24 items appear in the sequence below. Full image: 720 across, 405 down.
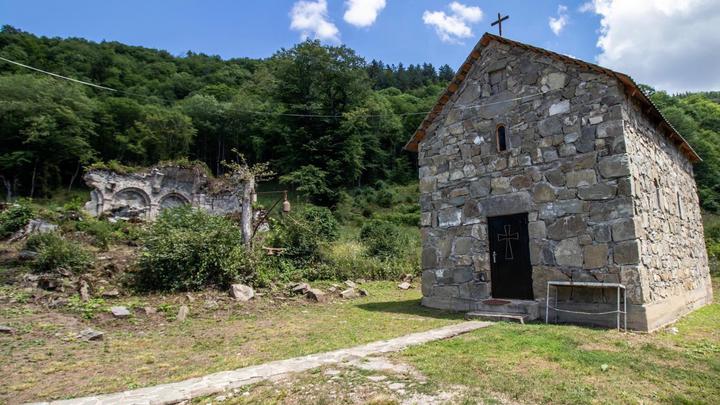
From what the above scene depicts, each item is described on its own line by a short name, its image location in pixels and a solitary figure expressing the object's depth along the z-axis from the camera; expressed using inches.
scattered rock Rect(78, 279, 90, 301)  350.3
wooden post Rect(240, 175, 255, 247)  462.4
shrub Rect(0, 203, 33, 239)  669.3
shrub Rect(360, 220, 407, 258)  655.1
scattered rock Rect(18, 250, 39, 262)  478.9
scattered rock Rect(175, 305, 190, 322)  312.0
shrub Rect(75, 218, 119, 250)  633.6
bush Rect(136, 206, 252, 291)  391.9
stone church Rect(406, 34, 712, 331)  271.7
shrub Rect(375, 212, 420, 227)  1092.5
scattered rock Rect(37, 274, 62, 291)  378.3
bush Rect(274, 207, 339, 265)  576.2
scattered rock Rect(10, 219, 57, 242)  657.0
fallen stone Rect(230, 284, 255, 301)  376.8
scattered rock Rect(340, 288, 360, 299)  435.5
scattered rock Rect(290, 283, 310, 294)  424.8
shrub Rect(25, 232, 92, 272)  433.4
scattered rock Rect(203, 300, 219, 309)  345.4
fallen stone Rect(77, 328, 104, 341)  250.4
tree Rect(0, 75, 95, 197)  1238.3
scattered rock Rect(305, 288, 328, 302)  405.5
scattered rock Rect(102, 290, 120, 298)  361.4
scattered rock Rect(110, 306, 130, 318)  303.9
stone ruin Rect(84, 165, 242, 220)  945.5
